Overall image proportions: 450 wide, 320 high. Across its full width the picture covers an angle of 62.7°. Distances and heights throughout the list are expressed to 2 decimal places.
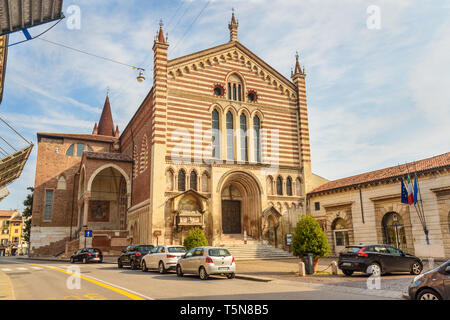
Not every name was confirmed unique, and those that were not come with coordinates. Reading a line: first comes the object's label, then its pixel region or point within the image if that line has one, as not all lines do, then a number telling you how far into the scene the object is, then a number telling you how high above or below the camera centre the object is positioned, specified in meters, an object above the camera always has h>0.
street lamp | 21.77 +9.33
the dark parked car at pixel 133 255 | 20.30 -1.00
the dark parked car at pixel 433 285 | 7.15 -1.07
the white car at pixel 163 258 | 17.44 -1.02
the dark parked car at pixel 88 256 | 26.47 -1.27
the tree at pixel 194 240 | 21.11 -0.24
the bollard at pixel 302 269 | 15.23 -1.43
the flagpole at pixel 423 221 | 21.75 +0.62
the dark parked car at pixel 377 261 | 14.88 -1.13
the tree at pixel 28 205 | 48.11 +4.36
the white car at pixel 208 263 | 14.69 -1.08
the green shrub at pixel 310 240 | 16.38 -0.28
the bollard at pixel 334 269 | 15.84 -1.50
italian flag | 21.86 +2.25
